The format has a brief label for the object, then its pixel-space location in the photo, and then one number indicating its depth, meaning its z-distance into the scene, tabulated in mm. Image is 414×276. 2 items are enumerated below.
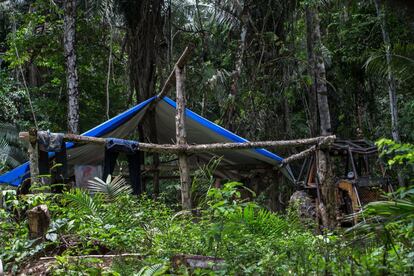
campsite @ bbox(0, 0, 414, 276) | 3727
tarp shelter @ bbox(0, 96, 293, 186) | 8097
